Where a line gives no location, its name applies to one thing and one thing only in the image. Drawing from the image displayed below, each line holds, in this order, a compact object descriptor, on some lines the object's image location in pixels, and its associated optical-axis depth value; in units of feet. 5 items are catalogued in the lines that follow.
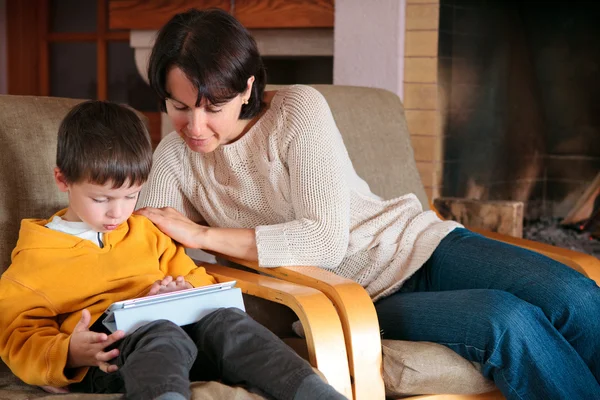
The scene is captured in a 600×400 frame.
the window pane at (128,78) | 13.42
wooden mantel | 10.29
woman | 5.11
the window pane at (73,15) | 13.60
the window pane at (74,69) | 13.76
